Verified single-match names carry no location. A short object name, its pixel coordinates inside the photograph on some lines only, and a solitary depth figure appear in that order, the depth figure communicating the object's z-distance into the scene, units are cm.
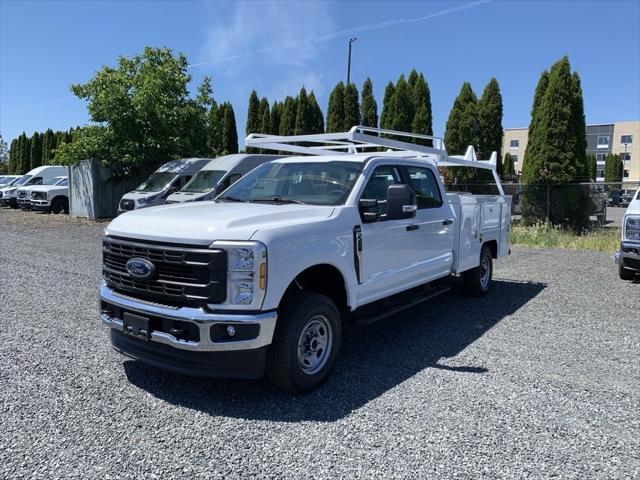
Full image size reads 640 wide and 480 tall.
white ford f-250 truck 378
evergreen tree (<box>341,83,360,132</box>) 2728
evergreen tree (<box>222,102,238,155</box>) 3247
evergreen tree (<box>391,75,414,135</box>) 2422
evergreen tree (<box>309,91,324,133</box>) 2842
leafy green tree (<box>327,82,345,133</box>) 2744
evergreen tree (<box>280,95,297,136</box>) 2909
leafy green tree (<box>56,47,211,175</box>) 2034
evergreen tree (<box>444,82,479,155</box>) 2284
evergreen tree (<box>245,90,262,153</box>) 3231
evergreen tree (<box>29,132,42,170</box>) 4728
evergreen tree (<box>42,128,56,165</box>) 4572
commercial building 8319
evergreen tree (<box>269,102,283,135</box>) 3081
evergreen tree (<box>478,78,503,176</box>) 2297
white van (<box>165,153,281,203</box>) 1580
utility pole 2769
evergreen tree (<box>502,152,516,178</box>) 4391
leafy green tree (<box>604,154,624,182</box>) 6694
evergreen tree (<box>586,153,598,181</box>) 5258
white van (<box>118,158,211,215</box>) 1717
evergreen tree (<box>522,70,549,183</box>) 1781
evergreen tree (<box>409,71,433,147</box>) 2405
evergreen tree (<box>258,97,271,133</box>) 3116
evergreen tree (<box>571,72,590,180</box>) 1722
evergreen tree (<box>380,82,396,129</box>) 2472
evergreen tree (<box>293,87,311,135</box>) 2812
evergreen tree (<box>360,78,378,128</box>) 2741
